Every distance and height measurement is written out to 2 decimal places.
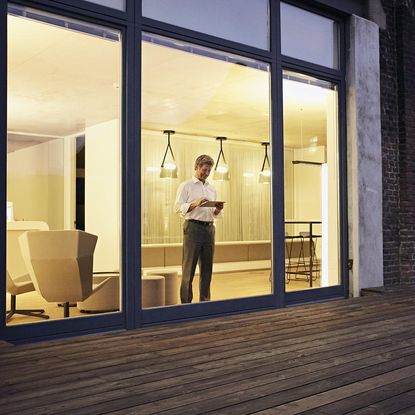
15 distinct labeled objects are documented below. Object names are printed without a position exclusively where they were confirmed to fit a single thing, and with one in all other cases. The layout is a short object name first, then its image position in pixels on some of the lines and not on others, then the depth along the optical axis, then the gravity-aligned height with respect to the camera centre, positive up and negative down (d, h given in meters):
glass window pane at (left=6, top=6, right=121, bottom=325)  4.27 +0.39
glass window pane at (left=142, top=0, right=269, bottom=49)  4.82 +1.91
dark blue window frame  3.98 +0.51
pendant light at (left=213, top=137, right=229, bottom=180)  7.16 +0.78
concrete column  6.33 +0.75
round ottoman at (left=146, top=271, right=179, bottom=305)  4.93 -0.53
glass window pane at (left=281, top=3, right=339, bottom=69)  5.83 +2.03
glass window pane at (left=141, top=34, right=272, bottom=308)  5.07 +0.66
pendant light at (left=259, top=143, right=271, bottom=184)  5.86 +0.60
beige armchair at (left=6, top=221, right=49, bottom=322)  4.09 -0.34
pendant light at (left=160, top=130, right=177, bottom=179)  6.38 +0.75
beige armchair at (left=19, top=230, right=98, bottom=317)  4.50 -0.29
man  5.62 +0.05
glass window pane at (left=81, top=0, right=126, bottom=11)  4.43 +1.78
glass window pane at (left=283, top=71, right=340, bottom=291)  5.93 +0.48
